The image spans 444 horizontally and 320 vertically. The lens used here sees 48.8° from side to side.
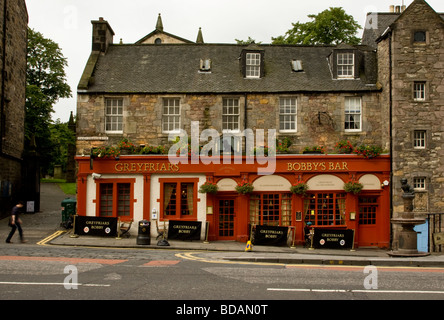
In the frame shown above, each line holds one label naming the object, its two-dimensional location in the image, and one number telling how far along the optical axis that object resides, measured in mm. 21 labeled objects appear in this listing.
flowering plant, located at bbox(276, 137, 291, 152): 23459
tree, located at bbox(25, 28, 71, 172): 42469
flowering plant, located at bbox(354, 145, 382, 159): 22792
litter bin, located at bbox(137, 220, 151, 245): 19688
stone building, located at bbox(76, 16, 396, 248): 23141
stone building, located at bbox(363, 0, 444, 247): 23094
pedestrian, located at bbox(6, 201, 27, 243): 19469
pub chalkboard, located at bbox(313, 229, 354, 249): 21781
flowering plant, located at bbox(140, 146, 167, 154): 23234
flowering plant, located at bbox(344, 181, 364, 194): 22766
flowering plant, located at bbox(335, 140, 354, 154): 23203
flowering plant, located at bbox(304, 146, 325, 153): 23578
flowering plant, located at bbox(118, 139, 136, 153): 23484
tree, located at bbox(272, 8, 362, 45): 39688
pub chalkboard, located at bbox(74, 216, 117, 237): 22094
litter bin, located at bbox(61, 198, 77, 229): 24312
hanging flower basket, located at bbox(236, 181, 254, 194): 22734
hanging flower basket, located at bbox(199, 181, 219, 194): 22609
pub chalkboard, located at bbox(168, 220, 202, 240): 22266
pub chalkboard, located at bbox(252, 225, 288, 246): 21844
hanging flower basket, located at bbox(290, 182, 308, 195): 22734
